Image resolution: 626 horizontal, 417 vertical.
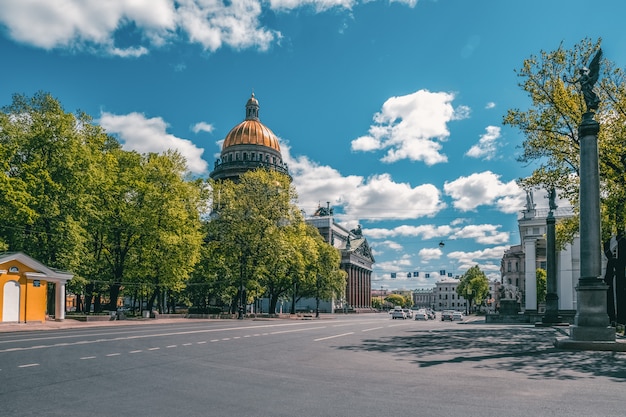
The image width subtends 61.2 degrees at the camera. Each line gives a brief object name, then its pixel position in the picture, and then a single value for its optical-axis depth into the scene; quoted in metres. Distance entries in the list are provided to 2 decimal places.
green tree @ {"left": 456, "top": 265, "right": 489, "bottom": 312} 133.62
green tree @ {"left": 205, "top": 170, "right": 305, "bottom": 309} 55.84
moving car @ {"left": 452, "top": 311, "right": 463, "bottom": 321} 71.34
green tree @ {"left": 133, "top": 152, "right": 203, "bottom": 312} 48.47
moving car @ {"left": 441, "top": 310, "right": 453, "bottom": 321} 67.26
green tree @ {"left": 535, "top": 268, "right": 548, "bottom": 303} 98.64
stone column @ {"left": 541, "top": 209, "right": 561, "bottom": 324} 38.16
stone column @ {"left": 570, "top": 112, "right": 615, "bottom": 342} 18.80
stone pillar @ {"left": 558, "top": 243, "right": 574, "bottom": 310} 61.81
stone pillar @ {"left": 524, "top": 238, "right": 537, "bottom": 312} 65.75
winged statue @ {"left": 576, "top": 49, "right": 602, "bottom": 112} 20.48
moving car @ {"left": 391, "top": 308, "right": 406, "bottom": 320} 71.09
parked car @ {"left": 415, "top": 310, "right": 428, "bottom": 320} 64.99
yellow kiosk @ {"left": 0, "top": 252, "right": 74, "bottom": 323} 35.22
